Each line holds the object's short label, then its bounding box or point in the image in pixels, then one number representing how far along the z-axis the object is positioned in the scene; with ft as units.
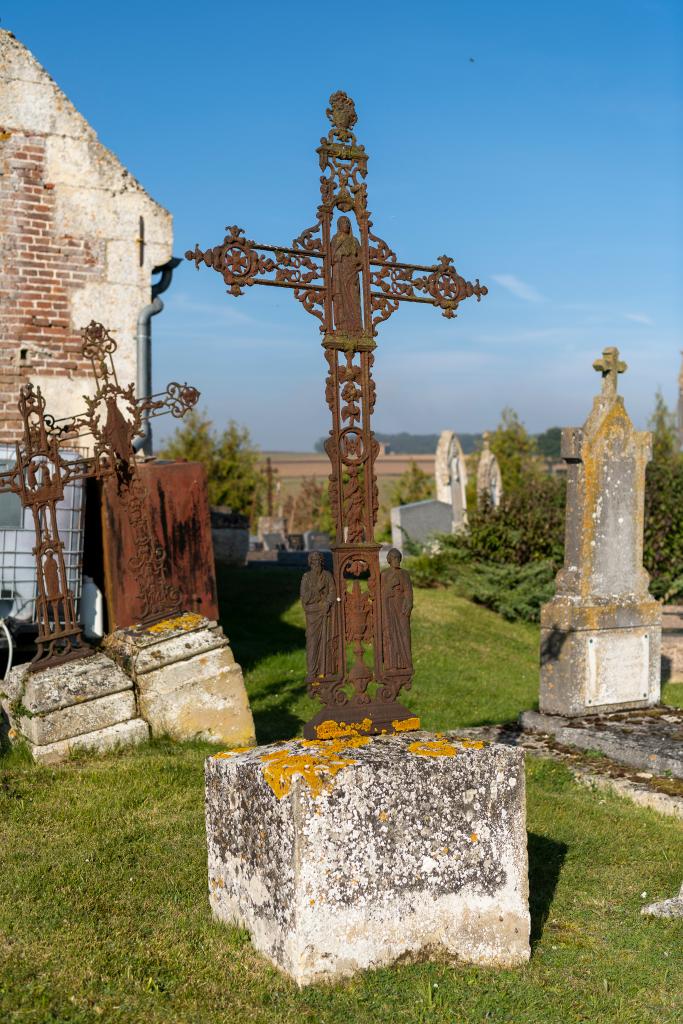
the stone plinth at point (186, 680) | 24.29
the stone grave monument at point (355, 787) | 13.05
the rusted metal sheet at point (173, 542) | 31.24
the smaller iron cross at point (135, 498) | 26.17
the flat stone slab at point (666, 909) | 16.29
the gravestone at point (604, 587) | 30.63
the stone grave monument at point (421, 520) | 68.23
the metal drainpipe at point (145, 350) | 36.86
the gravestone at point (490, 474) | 81.35
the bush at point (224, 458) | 107.07
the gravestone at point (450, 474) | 78.48
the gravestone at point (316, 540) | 97.50
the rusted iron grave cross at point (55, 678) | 22.74
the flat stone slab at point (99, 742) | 22.45
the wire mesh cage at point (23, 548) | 32.45
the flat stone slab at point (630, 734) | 25.59
